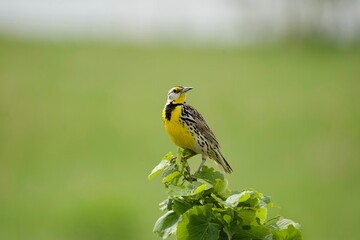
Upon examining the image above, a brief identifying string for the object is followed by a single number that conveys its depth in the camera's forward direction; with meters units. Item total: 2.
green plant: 5.09
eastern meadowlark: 9.16
